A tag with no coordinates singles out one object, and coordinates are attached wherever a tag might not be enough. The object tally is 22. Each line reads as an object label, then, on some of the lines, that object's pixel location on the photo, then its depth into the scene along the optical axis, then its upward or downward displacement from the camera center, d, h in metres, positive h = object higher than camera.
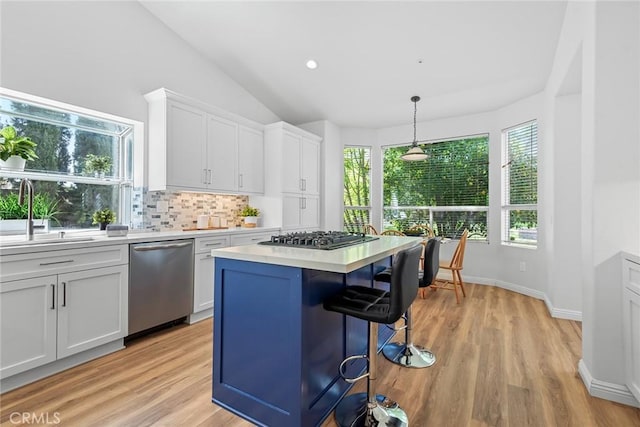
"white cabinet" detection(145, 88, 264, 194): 3.28 +0.78
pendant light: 4.08 +0.79
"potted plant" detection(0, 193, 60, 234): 2.49 -0.04
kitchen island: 1.51 -0.65
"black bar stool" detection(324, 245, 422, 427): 1.50 -0.50
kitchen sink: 2.06 -0.22
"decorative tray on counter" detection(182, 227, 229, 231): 3.78 -0.21
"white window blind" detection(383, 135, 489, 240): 4.90 +0.44
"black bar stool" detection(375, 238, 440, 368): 2.31 -1.06
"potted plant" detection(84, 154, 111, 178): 3.07 +0.47
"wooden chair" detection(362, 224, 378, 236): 5.37 -0.29
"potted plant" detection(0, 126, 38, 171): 2.36 +0.48
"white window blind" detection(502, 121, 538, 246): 4.19 +0.43
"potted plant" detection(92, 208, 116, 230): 2.95 -0.07
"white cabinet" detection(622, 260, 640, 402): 1.72 -0.64
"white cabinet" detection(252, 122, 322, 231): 4.47 +0.52
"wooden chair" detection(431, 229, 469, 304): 4.02 -0.64
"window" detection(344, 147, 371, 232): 5.71 +0.49
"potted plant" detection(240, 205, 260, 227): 4.41 -0.06
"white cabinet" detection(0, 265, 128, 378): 1.95 -0.75
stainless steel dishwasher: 2.65 -0.66
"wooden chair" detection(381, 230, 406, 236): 4.89 -0.31
